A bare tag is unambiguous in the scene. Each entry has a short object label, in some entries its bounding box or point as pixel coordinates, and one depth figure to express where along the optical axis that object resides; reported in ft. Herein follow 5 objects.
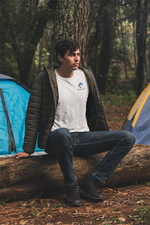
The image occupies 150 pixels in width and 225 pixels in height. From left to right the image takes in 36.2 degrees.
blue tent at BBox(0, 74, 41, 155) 14.33
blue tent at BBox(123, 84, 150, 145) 13.76
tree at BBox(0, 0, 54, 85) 30.81
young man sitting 9.29
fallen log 9.64
